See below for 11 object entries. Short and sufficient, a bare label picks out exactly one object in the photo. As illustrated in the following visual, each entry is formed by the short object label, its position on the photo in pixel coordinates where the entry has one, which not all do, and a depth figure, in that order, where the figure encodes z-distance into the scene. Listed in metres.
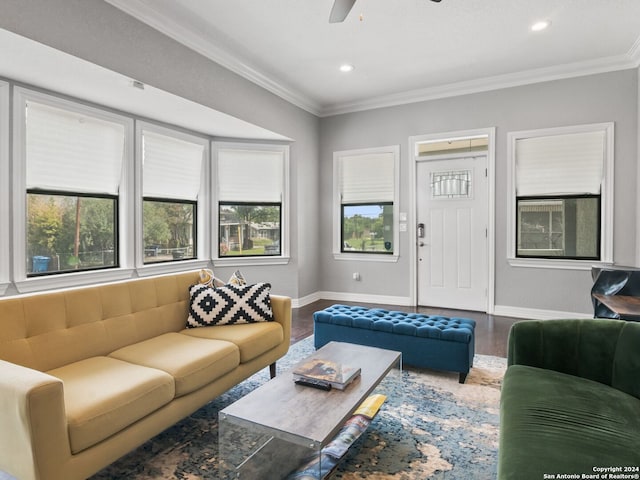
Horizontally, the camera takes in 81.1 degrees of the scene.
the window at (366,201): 5.62
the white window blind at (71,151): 3.25
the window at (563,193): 4.37
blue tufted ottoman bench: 2.88
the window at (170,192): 4.29
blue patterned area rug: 1.87
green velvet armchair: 1.25
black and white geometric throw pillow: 2.88
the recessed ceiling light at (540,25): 3.47
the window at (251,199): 5.20
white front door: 5.07
